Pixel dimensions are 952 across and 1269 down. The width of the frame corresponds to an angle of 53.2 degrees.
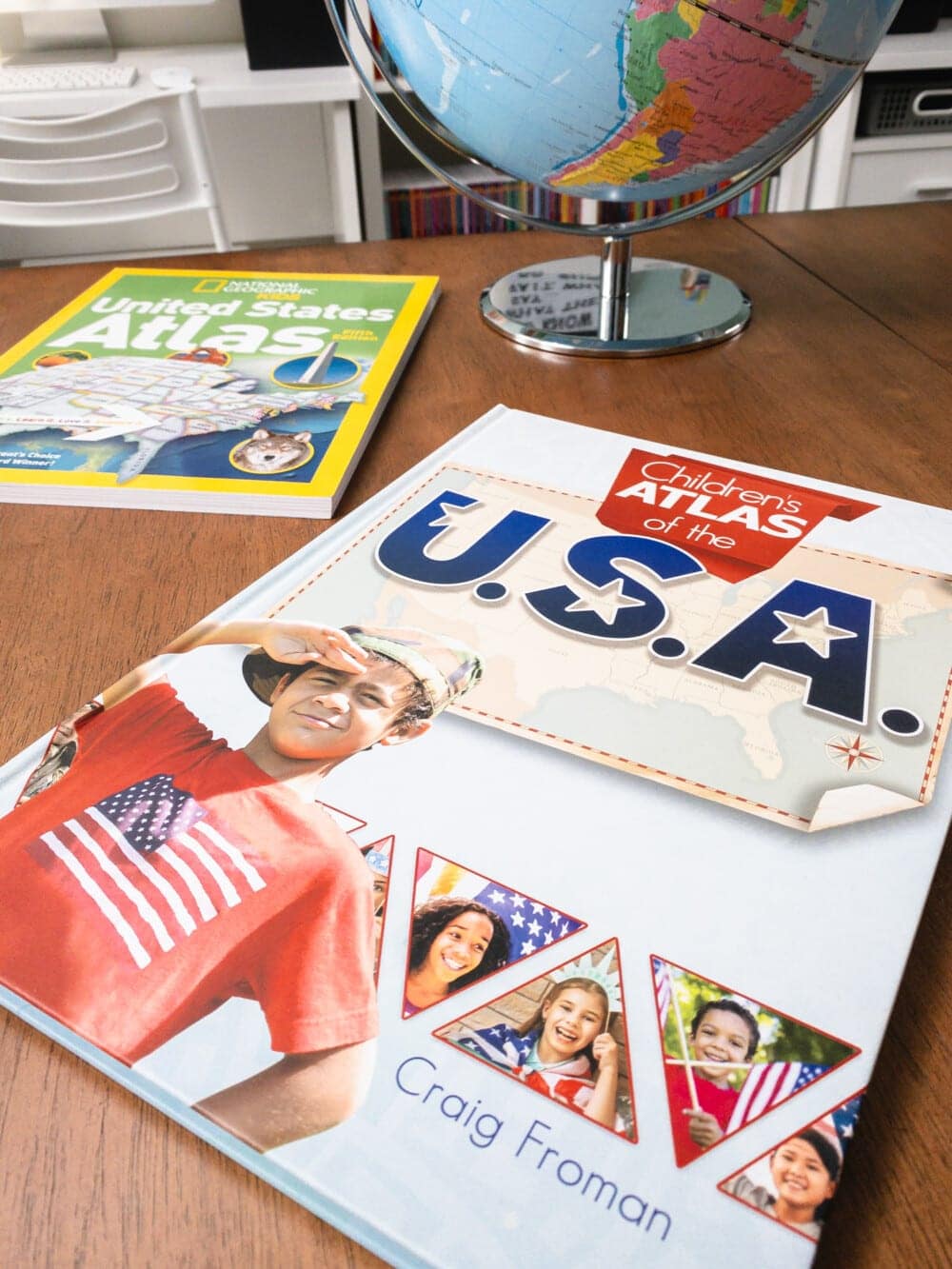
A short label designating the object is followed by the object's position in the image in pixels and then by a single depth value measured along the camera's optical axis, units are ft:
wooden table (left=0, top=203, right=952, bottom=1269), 0.87
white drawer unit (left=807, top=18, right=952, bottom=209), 7.05
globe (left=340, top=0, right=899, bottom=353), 1.79
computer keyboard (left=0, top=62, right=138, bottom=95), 6.73
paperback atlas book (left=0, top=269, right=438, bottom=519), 1.93
